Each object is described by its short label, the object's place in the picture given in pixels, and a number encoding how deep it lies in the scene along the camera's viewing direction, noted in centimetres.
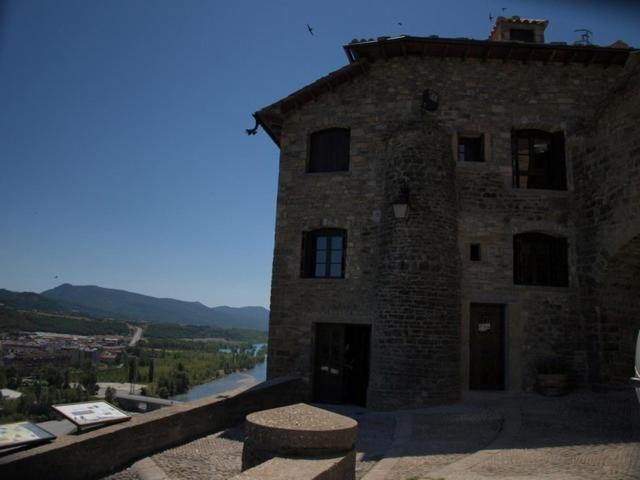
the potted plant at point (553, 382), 962
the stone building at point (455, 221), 969
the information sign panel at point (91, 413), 539
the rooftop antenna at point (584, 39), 1181
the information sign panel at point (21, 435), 440
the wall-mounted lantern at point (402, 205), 987
